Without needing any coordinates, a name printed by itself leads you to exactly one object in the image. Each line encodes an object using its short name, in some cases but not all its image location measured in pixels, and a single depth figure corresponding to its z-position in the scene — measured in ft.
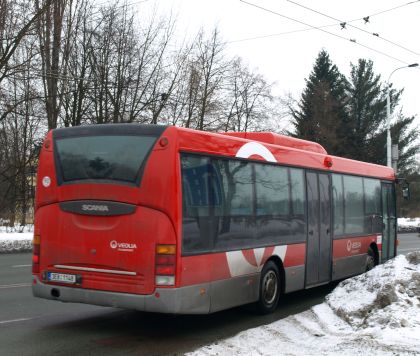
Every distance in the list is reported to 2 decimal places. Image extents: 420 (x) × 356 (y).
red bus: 22.15
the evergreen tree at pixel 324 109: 167.63
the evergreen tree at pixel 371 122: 188.03
